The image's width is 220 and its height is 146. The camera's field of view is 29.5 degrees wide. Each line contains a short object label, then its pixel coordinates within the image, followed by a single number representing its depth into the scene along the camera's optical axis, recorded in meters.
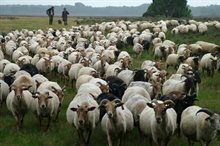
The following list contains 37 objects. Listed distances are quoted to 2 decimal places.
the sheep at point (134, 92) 14.32
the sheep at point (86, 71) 18.72
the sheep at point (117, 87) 15.38
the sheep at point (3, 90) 15.70
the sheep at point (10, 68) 19.46
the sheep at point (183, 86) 15.60
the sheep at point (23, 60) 21.81
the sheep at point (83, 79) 17.32
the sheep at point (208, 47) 28.74
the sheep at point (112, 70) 19.60
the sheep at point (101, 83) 14.95
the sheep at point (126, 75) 17.81
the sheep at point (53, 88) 15.19
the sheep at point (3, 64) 20.96
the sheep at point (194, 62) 23.19
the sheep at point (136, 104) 13.05
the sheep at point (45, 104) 13.45
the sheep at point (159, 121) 11.11
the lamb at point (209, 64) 23.19
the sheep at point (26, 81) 15.77
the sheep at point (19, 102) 13.96
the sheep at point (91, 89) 14.35
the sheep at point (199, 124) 11.27
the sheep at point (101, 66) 21.18
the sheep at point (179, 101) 13.25
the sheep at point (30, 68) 18.69
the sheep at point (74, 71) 19.95
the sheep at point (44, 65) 21.34
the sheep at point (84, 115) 11.87
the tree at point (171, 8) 66.38
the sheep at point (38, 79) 16.79
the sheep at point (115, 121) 11.38
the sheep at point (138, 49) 31.05
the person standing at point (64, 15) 57.03
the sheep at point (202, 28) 39.25
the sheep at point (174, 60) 24.64
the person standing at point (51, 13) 58.49
